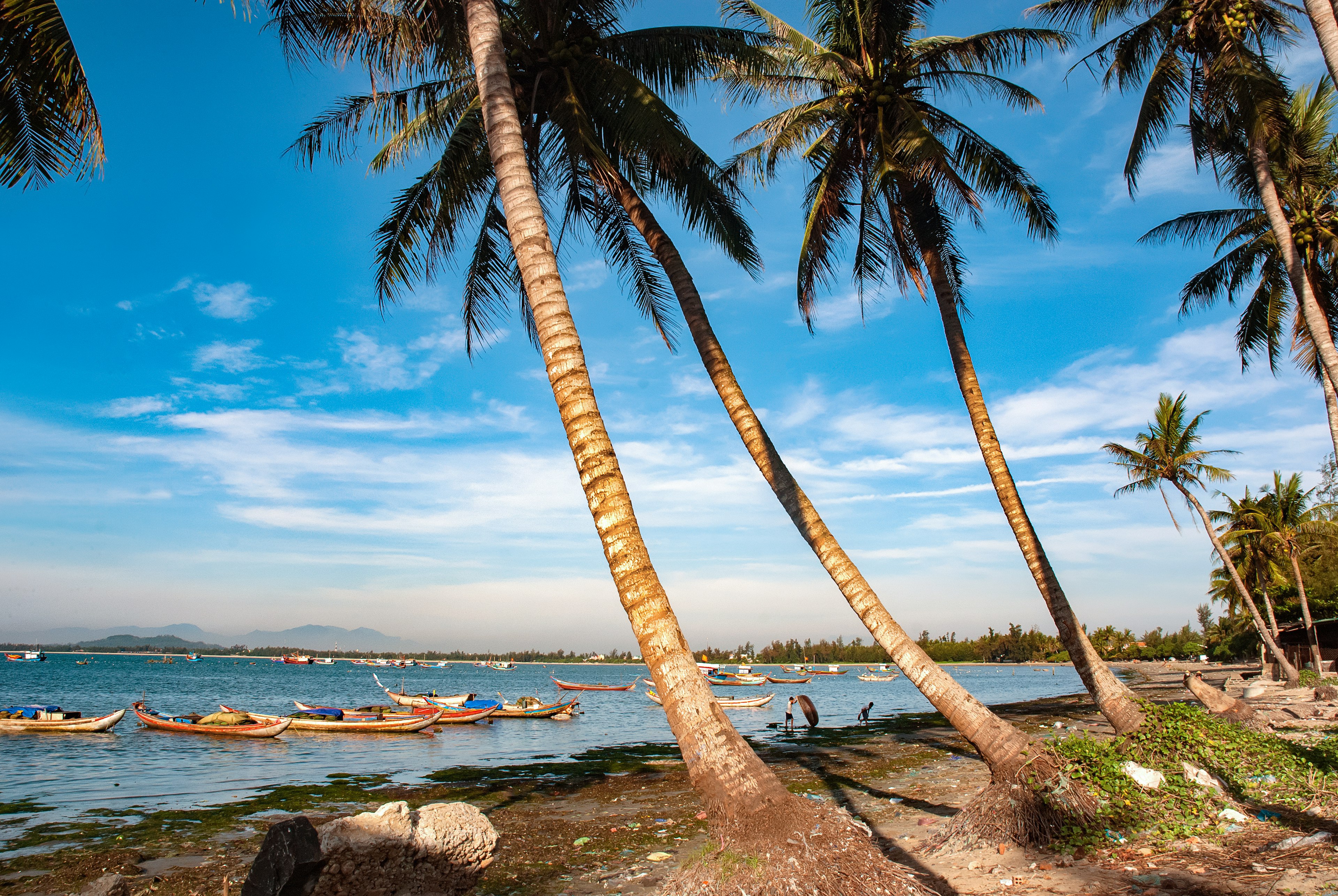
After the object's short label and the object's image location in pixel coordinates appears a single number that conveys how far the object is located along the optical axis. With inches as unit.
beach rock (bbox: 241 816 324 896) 247.9
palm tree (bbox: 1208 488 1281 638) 1290.6
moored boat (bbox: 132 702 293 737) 1020.5
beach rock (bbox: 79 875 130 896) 296.5
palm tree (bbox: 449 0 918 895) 159.5
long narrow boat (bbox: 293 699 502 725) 1161.4
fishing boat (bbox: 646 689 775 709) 1552.7
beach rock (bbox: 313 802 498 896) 284.5
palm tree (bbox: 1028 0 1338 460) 449.7
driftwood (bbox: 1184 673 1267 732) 466.6
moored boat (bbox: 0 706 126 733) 1089.4
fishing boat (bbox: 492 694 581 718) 1320.1
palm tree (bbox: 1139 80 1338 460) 591.8
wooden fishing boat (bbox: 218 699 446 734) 1062.4
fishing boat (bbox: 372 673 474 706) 1465.3
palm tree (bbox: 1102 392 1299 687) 995.9
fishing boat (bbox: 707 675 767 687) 2461.9
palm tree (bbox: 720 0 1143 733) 430.9
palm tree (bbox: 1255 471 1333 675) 1227.2
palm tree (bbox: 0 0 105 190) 266.4
